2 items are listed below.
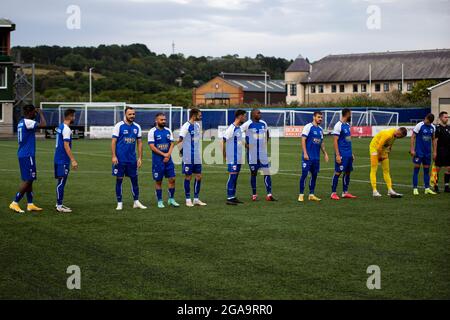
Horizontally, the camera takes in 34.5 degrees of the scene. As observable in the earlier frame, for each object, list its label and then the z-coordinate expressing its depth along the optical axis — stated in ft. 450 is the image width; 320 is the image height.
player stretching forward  59.72
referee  65.21
